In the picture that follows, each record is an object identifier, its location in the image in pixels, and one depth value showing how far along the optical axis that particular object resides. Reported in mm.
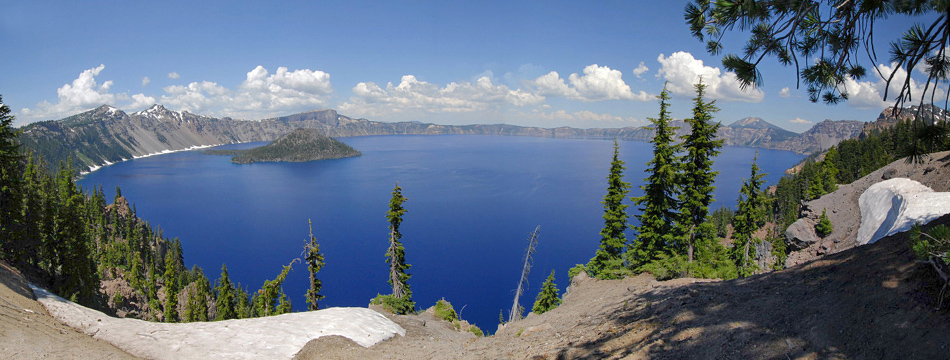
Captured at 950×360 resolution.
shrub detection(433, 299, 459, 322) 23688
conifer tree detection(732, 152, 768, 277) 32375
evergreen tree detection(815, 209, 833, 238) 39719
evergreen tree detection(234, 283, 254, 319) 54288
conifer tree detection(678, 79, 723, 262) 20766
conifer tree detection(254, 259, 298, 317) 28703
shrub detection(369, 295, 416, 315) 24230
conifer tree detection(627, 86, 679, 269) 21672
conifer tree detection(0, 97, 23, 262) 26953
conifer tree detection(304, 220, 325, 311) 26141
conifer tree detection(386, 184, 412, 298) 29094
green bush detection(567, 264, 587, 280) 23844
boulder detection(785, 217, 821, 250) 42044
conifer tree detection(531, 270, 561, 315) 27014
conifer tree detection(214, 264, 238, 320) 50931
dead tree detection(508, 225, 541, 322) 26902
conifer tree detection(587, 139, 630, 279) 25109
